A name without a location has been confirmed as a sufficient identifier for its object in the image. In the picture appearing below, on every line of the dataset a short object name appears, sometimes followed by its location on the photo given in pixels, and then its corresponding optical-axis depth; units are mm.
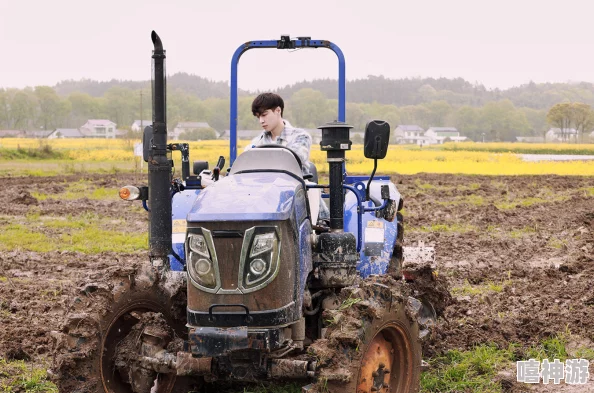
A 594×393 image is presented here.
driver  6188
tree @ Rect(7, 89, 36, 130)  113625
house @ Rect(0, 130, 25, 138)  101500
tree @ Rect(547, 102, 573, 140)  101438
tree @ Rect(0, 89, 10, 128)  113438
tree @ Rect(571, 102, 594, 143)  100312
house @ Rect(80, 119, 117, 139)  117438
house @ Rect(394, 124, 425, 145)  117500
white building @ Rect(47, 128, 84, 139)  116188
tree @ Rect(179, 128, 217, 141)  78438
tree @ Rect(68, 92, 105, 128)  122125
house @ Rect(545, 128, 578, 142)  106762
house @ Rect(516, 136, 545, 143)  114225
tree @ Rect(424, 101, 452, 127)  130375
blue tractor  4395
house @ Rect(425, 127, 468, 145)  120062
